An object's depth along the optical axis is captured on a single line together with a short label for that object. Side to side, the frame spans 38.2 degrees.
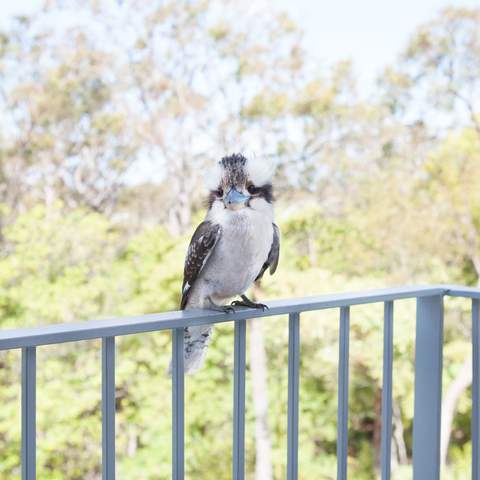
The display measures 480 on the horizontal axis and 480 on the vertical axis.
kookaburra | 1.35
